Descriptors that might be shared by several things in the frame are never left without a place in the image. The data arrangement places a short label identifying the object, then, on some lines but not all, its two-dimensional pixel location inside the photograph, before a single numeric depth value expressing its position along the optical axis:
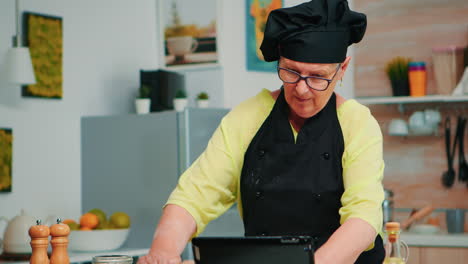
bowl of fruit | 3.60
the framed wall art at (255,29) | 4.42
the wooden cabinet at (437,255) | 4.30
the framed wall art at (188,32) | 4.32
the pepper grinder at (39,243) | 1.77
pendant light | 3.55
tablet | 1.40
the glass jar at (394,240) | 2.16
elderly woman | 1.92
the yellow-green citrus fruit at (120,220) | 3.71
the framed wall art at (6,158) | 3.64
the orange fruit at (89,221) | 3.64
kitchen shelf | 4.68
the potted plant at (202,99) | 4.16
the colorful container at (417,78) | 4.82
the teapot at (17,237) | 3.37
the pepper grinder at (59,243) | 1.78
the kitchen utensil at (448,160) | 4.86
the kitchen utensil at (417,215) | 4.61
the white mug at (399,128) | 4.91
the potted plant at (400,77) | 4.92
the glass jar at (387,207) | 4.52
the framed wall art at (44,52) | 3.80
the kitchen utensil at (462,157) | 4.82
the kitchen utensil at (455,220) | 4.56
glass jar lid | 1.60
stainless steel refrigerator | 3.90
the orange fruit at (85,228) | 3.62
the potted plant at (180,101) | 4.05
